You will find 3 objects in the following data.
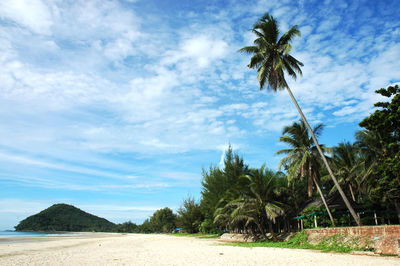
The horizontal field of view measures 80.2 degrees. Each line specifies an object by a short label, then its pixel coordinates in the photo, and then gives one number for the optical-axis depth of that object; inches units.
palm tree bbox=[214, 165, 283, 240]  799.7
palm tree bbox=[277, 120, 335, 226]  755.4
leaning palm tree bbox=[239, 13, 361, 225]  695.7
